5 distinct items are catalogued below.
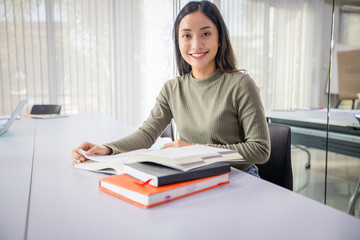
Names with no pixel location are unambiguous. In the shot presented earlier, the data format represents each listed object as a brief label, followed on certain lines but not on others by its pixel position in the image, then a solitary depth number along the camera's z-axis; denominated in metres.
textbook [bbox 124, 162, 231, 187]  0.62
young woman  1.13
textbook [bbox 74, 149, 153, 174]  0.83
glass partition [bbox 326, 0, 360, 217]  1.72
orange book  0.60
